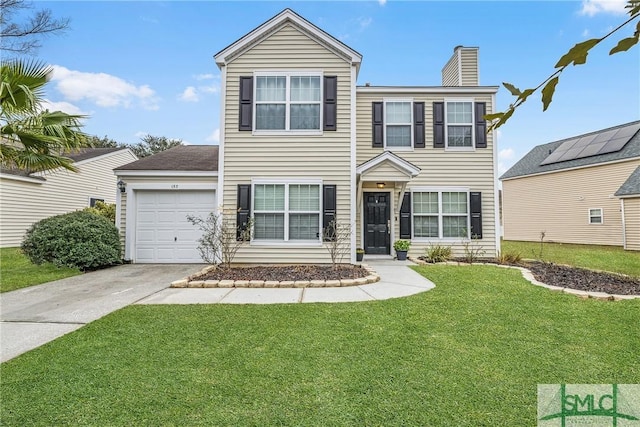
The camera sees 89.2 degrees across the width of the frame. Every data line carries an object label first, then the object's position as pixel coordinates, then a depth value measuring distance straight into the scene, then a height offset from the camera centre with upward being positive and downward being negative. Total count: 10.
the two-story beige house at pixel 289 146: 8.78 +2.26
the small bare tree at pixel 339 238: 8.59 -0.25
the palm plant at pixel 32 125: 6.07 +2.00
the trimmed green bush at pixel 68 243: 8.04 -0.39
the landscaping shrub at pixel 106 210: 12.82 +0.71
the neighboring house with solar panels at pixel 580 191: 14.71 +2.02
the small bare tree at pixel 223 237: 8.20 -0.23
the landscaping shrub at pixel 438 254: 9.37 -0.74
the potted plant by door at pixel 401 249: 9.73 -0.60
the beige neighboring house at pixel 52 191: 13.34 +1.74
